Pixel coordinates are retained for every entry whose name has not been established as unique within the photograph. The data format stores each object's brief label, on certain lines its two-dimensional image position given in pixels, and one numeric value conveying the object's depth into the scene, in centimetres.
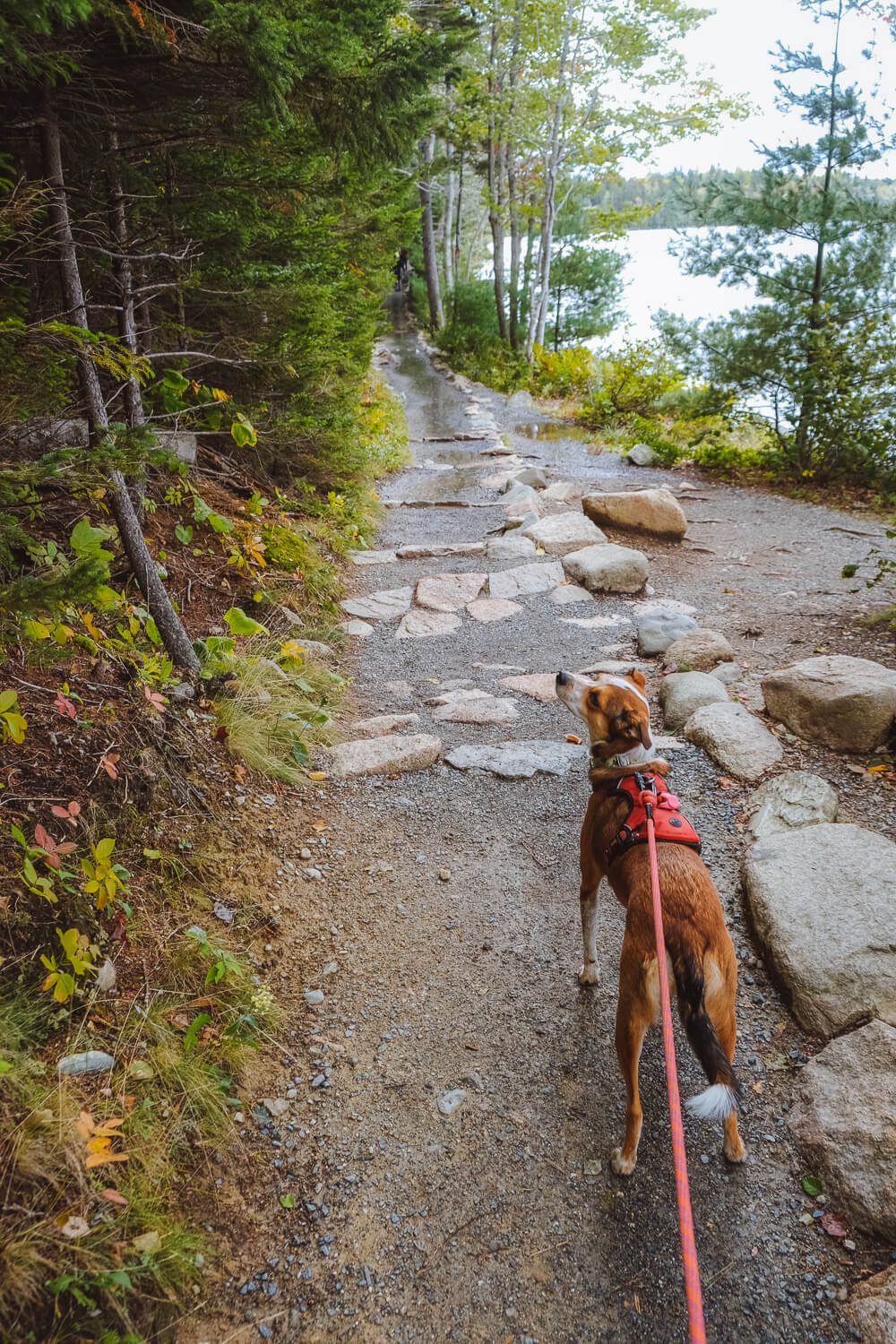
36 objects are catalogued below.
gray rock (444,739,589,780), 429
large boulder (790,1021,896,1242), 200
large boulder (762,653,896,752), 393
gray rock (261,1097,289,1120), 236
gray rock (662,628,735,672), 515
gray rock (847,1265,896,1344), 172
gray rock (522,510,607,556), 781
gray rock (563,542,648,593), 684
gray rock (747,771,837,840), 346
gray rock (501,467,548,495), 1044
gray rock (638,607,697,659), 557
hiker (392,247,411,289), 3747
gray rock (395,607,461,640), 618
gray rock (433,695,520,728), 487
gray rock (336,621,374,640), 609
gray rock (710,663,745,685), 493
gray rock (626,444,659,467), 1200
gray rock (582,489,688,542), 813
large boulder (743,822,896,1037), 252
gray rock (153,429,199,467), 511
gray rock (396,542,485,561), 800
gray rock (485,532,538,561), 780
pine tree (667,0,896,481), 884
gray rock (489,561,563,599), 699
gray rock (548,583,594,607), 667
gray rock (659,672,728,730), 456
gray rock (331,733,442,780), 430
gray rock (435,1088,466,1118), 243
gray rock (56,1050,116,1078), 201
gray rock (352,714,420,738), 468
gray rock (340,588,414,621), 654
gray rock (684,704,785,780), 399
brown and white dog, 196
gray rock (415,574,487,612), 675
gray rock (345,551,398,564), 770
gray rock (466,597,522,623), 650
